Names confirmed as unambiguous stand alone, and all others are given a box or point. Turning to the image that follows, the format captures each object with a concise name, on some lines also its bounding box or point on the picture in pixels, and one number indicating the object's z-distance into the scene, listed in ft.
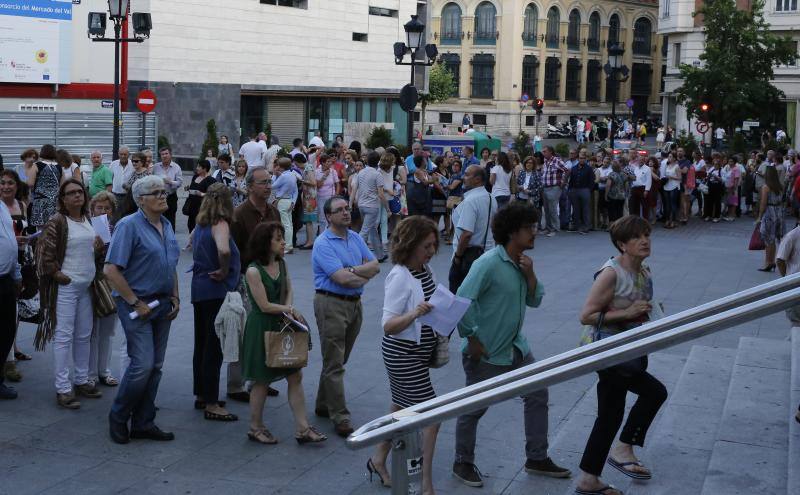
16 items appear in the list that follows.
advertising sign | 106.11
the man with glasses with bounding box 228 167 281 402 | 28.37
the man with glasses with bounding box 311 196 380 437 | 25.17
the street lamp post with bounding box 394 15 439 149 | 72.81
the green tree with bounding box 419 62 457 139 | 219.82
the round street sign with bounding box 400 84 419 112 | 73.41
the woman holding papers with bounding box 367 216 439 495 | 21.06
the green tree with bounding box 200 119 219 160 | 115.55
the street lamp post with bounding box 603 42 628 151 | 104.78
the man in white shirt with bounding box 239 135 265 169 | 88.17
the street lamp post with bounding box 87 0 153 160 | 68.08
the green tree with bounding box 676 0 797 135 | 133.49
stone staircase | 20.35
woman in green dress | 24.21
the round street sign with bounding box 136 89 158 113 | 91.52
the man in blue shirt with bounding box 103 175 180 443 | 24.36
